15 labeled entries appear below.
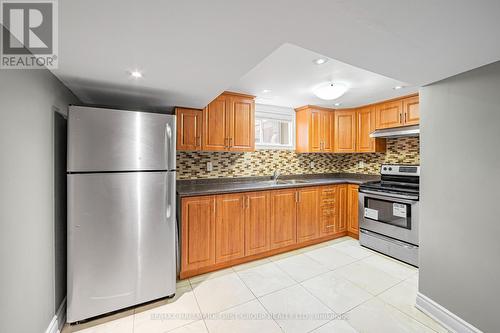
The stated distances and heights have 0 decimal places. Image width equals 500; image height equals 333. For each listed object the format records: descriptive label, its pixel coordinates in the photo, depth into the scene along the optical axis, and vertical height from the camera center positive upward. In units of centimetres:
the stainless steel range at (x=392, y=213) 259 -64
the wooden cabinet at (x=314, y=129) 361 +62
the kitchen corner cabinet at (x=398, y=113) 294 +76
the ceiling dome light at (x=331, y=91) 236 +83
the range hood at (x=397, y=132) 284 +47
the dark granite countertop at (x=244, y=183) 248 -27
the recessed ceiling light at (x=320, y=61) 188 +94
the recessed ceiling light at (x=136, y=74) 162 +71
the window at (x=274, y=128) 357 +64
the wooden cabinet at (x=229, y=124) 276 +56
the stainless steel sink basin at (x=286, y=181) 339 -26
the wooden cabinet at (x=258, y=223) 234 -76
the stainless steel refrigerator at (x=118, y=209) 164 -36
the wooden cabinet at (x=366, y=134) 347 +53
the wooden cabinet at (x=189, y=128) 263 +46
